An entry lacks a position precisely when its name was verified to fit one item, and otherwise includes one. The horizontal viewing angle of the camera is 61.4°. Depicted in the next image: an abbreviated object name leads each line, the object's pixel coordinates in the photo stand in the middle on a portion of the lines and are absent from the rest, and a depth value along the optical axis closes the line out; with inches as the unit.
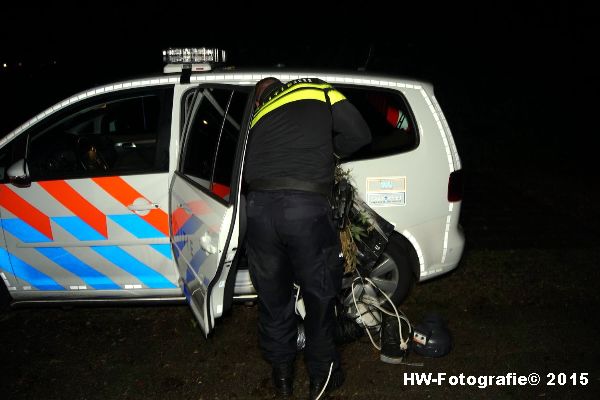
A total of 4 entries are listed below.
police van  123.8
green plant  116.2
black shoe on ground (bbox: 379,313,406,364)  120.0
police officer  98.3
